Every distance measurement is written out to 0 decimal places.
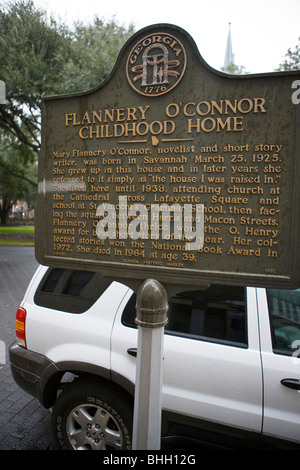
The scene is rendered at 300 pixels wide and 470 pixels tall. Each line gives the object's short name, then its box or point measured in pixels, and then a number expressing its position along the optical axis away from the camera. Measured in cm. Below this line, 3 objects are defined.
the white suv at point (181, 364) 209
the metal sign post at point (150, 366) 180
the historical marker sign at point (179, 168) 171
